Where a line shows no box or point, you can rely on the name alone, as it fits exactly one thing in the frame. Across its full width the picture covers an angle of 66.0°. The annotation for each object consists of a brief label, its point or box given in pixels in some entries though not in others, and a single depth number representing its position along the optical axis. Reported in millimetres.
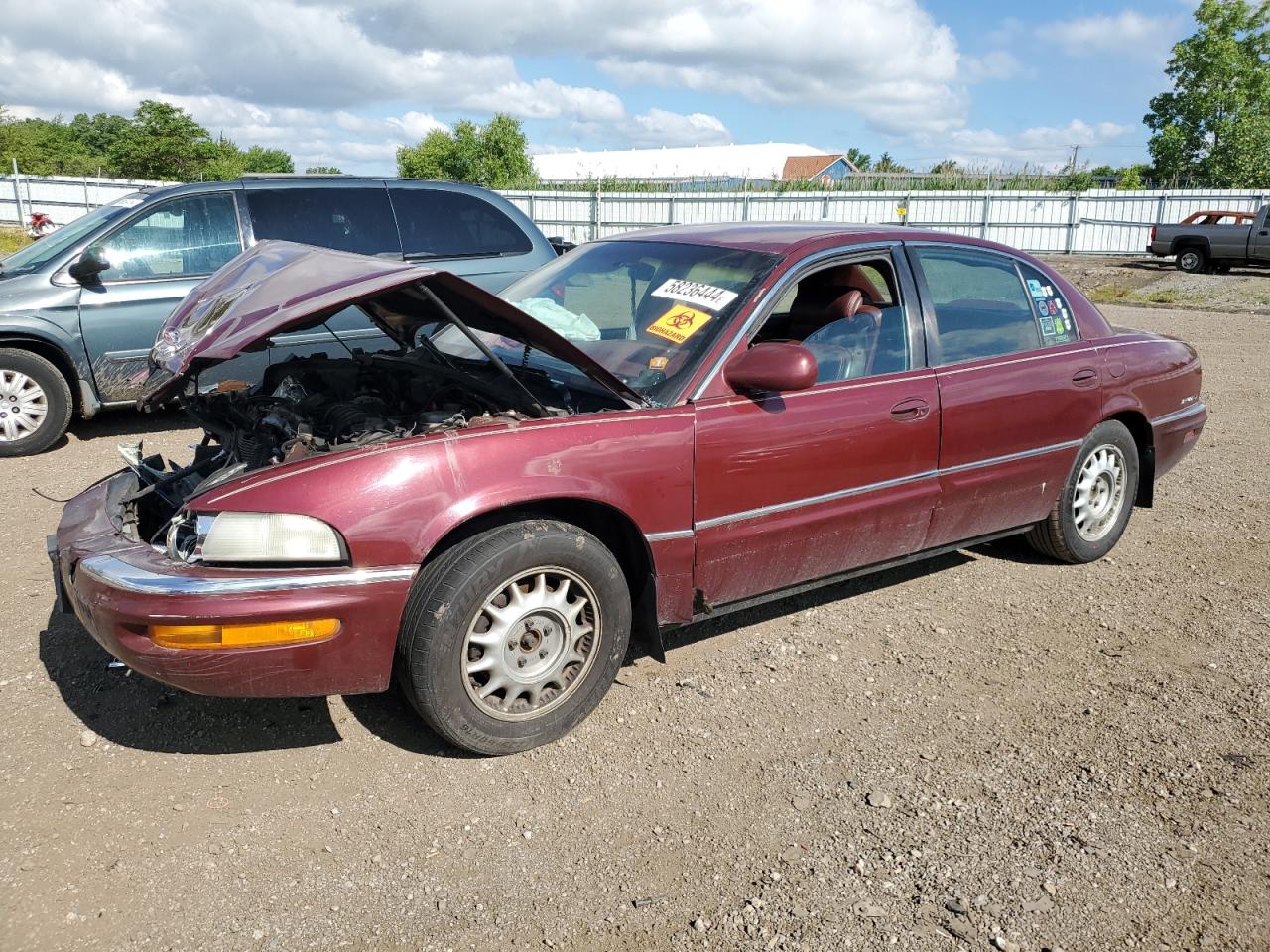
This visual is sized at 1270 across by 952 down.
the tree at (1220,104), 46781
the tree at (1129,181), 40688
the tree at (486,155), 56031
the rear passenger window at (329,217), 7043
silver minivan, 6578
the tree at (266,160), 80375
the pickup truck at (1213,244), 22719
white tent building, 64688
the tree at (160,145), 47156
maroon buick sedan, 2781
